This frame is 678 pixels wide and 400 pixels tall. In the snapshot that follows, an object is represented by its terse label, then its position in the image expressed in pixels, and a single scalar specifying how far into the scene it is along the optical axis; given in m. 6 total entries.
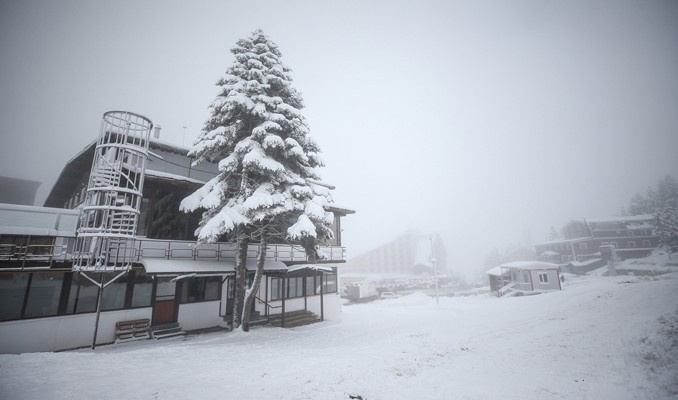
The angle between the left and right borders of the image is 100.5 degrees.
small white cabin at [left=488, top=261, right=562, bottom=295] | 37.91
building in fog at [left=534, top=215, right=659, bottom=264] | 64.38
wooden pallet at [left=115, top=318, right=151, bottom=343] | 13.71
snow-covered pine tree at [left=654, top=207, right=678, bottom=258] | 50.99
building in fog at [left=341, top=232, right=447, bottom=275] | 119.00
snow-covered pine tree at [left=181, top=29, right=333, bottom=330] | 13.49
